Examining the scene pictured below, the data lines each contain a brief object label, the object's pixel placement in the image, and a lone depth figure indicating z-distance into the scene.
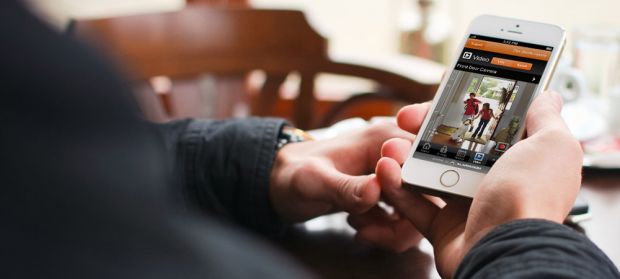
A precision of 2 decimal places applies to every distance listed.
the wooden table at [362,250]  0.63
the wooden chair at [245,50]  1.24
